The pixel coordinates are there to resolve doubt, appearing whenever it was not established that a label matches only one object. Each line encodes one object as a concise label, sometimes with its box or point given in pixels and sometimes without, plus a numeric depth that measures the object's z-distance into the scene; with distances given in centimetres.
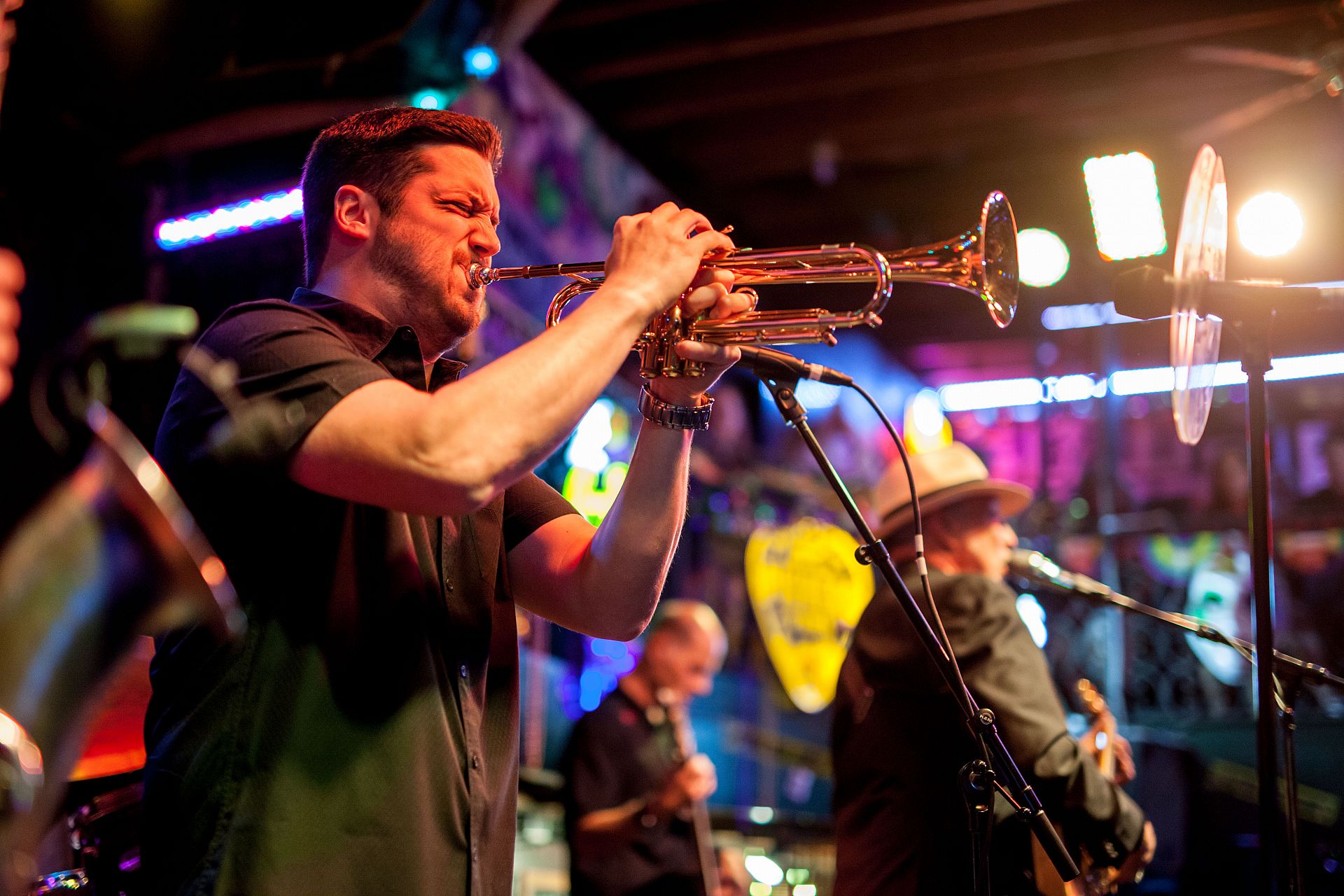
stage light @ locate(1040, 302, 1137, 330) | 1288
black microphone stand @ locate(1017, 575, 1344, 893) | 242
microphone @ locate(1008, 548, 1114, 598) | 346
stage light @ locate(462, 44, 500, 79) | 516
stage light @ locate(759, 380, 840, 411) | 1150
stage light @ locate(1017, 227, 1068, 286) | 881
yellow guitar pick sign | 822
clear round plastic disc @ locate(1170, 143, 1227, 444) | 241
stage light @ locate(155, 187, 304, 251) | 514
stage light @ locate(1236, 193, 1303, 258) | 726
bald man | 500
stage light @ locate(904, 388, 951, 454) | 1127
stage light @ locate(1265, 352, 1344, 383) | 1212
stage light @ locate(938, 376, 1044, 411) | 1429
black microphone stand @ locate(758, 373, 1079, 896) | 224
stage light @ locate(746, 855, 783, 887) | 623
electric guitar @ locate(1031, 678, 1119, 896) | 301
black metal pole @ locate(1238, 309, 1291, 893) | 218
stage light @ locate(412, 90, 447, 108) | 507
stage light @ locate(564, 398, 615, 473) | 713
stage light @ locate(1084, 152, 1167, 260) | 796
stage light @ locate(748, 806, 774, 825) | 649
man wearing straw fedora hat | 320
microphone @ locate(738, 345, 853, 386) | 229
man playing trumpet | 180
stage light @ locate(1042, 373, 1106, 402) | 1207
